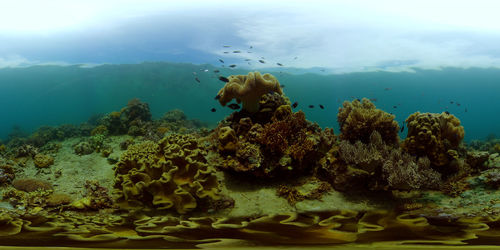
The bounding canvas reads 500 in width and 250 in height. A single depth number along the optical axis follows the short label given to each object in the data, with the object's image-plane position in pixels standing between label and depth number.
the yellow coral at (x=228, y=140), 5.41
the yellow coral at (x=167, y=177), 3.82
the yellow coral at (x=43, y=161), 6.16
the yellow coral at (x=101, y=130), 10.48
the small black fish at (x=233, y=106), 6.66
